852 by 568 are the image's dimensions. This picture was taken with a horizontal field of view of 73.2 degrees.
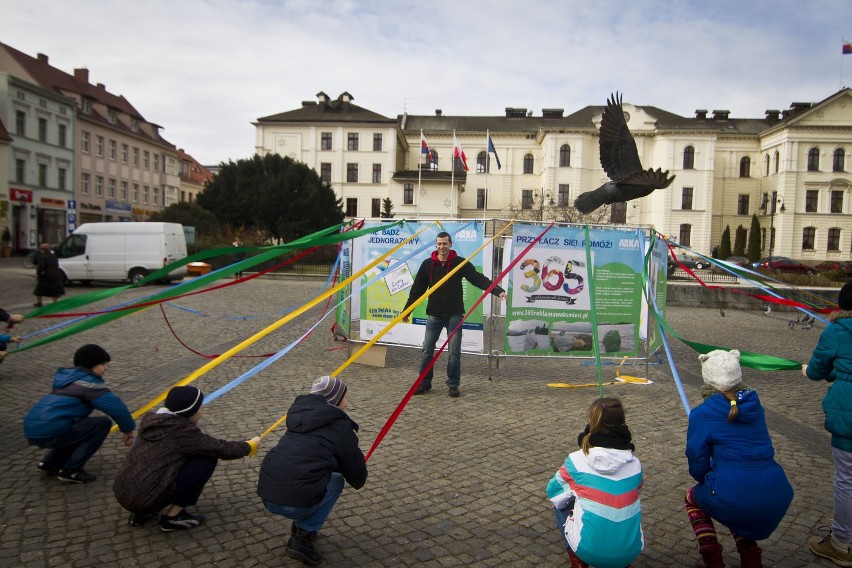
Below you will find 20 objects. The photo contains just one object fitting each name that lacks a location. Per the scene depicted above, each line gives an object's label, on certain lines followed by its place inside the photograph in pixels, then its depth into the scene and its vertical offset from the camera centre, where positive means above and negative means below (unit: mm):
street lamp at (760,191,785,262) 56812 +4880
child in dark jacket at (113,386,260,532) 3643 -1456
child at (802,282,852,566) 3586 -1028
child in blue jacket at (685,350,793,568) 3115 -1210
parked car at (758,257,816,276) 39406 -1132
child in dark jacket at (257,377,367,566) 3307 -1330
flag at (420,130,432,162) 37625 +6170
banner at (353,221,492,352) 8508 -657
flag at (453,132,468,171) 36062 +5734
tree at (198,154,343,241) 43781 +3041
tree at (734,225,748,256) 56812 +813
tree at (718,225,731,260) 56800 +386
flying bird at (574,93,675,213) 5762 +817
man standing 7559 -656
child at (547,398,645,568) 2967 -1306
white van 21234 -608
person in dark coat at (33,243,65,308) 13538 -1020
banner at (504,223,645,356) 8250 -639
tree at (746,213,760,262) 53725 +810
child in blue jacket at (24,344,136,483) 4246 -1372
